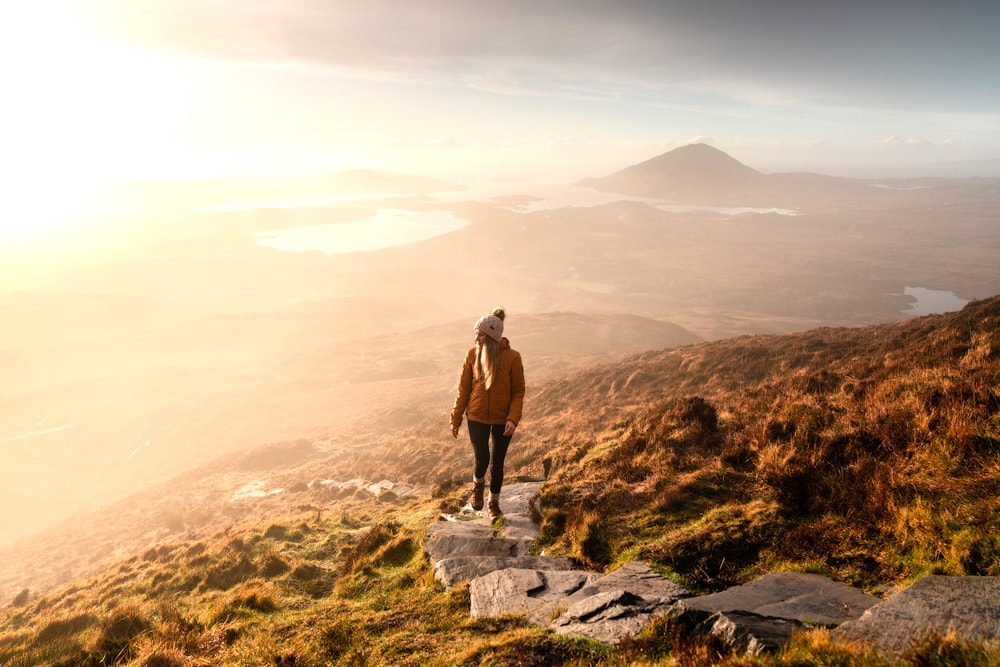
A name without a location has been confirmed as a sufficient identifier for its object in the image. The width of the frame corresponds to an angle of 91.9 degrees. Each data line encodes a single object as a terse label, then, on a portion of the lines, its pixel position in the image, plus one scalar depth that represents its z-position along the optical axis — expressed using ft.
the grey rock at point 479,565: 18.65
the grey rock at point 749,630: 10.40
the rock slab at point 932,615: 9.36
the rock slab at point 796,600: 11.66
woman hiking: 23.45
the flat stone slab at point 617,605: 12.53
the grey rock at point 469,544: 21.83
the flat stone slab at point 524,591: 14.97
